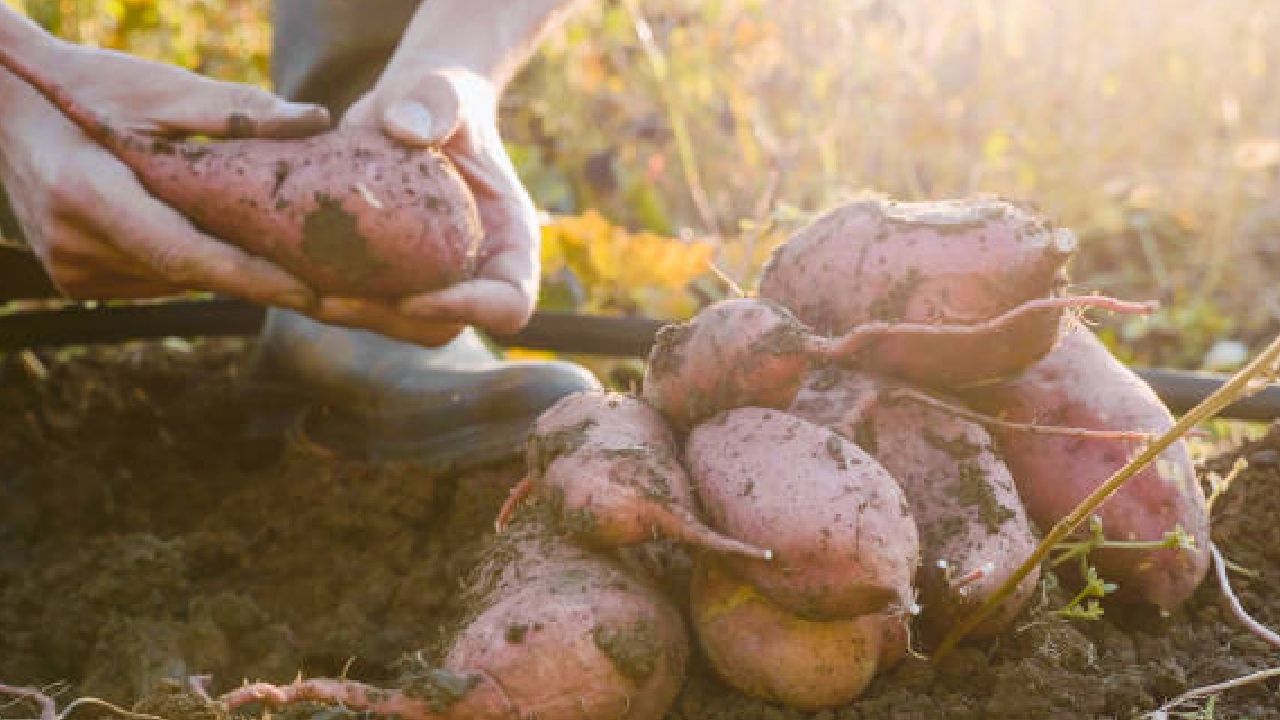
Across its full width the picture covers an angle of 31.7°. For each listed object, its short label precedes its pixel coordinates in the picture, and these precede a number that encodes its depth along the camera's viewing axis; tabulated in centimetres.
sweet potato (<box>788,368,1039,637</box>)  84
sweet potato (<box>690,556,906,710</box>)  82
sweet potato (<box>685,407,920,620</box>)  80
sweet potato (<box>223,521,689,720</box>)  80
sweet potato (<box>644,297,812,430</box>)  84
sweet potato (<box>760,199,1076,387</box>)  87
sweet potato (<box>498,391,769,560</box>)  81
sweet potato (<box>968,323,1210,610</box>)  90
